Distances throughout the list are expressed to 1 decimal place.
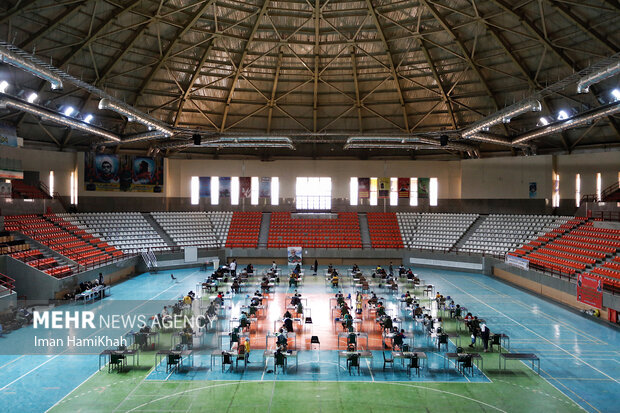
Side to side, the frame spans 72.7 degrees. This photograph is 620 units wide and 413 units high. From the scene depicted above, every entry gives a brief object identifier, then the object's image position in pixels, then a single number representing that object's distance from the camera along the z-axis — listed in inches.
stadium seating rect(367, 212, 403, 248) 1804.9
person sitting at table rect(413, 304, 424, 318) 818.2
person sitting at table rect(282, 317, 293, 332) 750.5
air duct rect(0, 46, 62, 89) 719.8
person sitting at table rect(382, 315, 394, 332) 746.2
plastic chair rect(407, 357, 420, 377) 613.1
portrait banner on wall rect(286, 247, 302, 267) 1670.8
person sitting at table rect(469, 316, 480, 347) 717.9
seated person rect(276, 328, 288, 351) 657.0
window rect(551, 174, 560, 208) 1706.2
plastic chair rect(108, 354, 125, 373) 607.7
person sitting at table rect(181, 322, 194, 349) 697.0
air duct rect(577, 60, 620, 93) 765.3
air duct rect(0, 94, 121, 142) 1012.5
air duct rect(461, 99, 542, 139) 986.7
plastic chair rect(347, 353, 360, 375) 619.8
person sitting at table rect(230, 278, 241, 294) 1117.1
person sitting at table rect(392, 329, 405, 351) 673.0
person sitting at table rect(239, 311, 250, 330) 749.3
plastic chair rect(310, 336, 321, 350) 671.0
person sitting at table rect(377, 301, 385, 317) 825.5
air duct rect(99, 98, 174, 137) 1016.9
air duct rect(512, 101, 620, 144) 1059.3
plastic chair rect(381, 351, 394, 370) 625.9
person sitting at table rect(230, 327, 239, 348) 665.0
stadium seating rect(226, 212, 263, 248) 1796.3
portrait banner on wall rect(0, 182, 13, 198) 1312.7
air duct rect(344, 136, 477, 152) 1547.7
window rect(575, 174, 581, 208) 1644.2
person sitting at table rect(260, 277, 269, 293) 1139.1
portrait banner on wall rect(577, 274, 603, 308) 909.8
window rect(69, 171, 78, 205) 1715.1
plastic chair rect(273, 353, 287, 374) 618.2
